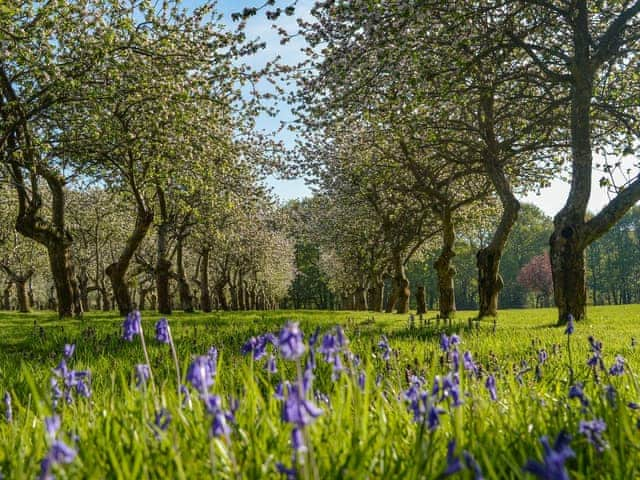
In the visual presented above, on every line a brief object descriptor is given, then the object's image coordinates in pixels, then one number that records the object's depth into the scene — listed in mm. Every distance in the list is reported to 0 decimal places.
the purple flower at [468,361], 3088
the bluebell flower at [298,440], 1424
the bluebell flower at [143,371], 2767
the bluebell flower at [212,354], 3461
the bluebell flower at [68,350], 3070
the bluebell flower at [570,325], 3548
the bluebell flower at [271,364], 2732
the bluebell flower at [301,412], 1464
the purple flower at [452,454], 1891
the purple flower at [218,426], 1717
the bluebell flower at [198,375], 2008
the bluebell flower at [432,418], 2025
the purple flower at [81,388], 3420
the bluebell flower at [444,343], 3286
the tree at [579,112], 14969
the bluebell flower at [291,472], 1624
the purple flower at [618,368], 3500
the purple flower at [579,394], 2443
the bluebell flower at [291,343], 1521
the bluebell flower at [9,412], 2755
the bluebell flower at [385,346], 3943
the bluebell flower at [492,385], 3158
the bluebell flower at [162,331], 2799
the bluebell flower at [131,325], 2562
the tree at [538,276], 96750
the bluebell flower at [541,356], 4422
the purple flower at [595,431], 1996
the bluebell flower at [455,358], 2931
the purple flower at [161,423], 2384
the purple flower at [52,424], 1665
